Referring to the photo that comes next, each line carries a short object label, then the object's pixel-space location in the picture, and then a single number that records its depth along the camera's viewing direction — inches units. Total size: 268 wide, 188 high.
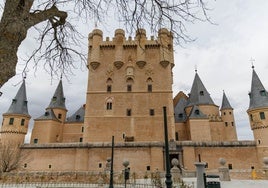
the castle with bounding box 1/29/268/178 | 899.4
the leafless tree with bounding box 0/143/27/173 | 840.9
